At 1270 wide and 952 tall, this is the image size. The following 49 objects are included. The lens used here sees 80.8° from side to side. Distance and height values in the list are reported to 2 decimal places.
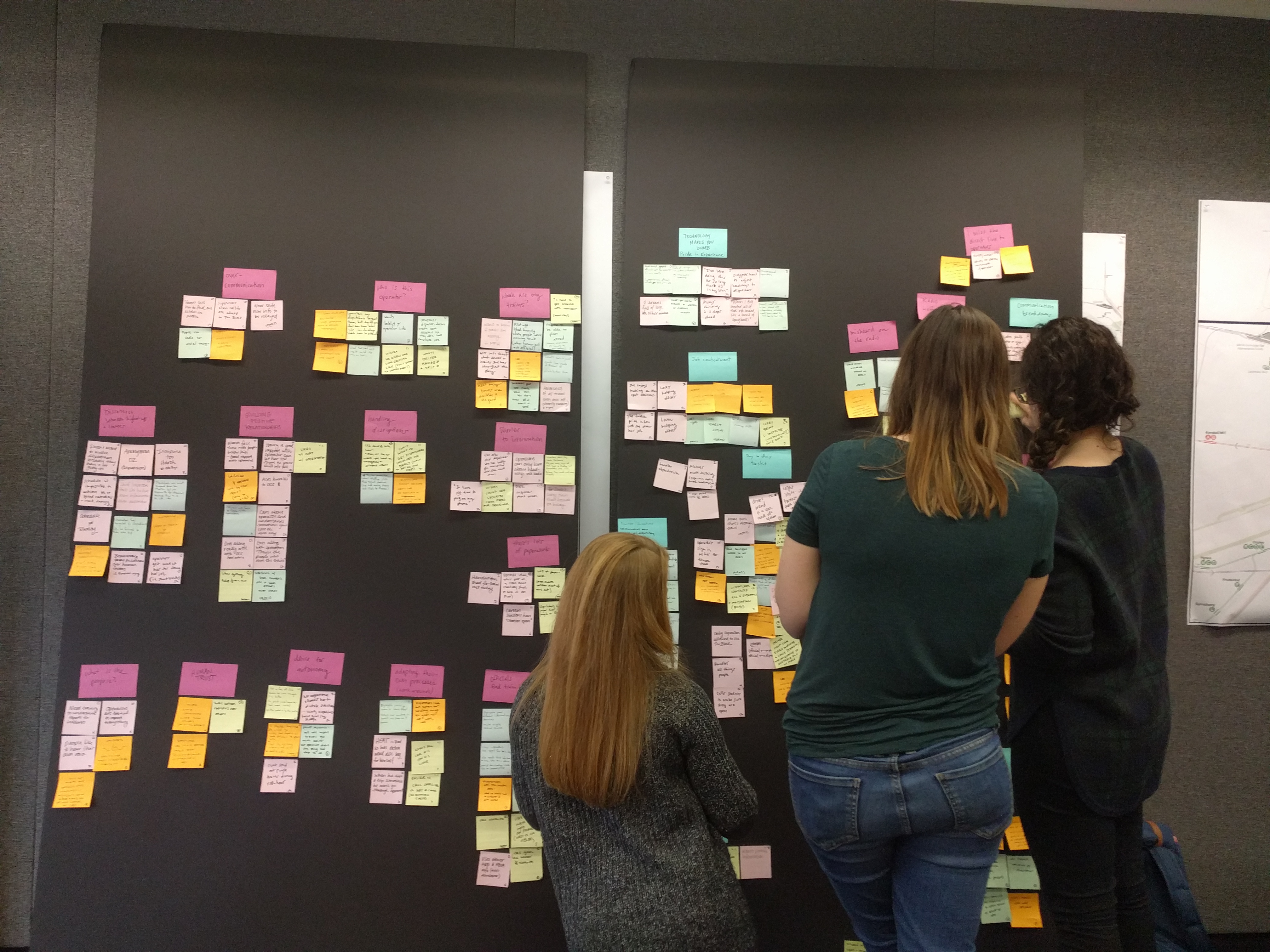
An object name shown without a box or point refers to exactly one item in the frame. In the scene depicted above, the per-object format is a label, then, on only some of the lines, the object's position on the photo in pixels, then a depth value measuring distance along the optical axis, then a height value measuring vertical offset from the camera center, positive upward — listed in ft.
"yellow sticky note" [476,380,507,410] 6.63 +0.62
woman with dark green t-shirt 3.71 -0.76
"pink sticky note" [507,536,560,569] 6.58 -0.70
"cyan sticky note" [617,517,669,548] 6.59 -0.47
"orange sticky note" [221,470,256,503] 6.55 -0.23
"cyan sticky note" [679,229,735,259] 6.75 +2.12
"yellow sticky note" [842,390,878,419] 6.77 +0.71
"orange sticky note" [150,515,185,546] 6.52 -0.61
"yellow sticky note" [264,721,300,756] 6.46 -2.40
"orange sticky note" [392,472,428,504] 6.57 -0.17
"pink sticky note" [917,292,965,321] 6.82 +1.68
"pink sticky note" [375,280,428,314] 6.65 +1.52
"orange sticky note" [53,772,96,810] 6.31 -2.84
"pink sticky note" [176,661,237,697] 6.45 -1.89
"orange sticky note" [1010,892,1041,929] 6.68 -3.80
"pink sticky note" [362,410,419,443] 6.61 +0.36
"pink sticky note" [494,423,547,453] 6.63 +0.28
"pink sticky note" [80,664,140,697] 6.40 -1.91
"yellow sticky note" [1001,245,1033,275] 6.88 +2.09
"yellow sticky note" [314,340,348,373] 6.61 +0.94
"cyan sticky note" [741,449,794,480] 6.72 +0.13
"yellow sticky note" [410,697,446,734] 6.50 -2.15
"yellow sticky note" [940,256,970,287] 6.84 +1.96
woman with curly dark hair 4.25 -0.95
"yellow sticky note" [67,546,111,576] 6.47 -0.90
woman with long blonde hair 3.79 -1.59
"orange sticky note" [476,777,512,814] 6.49 -2.84
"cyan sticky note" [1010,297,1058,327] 6.90 +1.63
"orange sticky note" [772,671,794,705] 6.67 -1.83
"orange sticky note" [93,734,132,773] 6.37 -2.53
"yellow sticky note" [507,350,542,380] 6.64 +0.94
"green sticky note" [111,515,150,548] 6.51 -0.65
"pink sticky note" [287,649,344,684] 6.50 -1.77
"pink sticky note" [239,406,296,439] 6.58 +0.36
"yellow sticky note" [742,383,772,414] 6.71 +0.72
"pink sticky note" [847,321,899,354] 6.79 +1.31
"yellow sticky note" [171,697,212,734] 6.42 -2.20
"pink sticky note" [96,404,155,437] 6.52 +0.32
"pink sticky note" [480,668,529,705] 6.54 -1.89
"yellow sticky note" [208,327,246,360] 6.58 +1.03
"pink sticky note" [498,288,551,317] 6.67 +1.47
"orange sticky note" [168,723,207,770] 6.40 -2.50
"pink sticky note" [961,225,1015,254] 6.89 +2.29
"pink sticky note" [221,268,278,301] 6.61 +1.58
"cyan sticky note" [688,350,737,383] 6.70 +1.00
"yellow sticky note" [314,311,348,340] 6.63 +1.24
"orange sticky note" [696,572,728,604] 6.66 -0.99
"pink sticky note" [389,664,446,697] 6.52 -1.86
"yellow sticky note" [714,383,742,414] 6.69 +0.72
